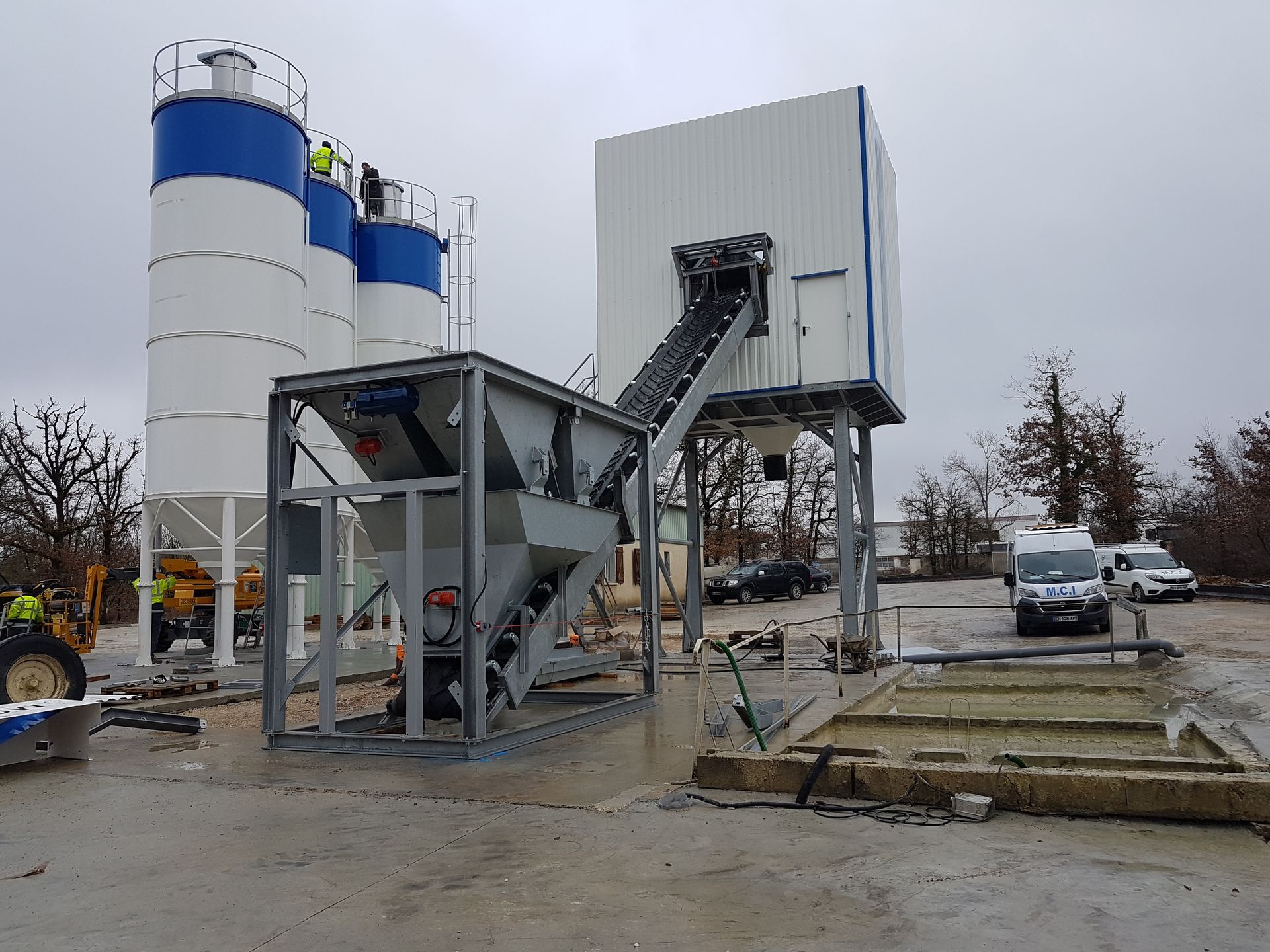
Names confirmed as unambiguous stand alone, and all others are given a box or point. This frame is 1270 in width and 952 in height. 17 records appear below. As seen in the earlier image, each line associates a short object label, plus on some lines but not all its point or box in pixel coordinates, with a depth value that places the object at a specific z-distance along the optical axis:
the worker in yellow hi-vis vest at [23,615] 16.03
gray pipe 14.30
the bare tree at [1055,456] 44.25
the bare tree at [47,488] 38.91
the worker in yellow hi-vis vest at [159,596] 22.64
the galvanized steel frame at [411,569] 9.16
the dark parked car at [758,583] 38.47
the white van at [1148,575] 29.16
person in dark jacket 26.75
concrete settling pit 6.34
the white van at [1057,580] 20.59
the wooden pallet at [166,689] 13.83
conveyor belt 13.00
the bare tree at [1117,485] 43.03
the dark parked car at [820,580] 44.78
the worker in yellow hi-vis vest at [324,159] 24.44
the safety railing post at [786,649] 9.27
